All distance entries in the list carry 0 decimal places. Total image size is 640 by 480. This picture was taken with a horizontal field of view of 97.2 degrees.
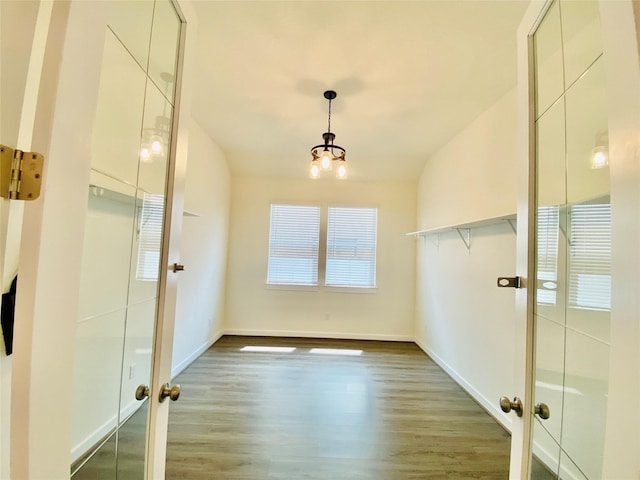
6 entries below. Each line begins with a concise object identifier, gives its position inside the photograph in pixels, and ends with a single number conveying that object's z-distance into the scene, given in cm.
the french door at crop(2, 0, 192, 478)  48
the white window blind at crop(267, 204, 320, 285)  475
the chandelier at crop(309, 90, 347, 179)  241
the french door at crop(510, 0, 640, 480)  58
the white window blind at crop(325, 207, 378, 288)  476
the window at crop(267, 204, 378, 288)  475
